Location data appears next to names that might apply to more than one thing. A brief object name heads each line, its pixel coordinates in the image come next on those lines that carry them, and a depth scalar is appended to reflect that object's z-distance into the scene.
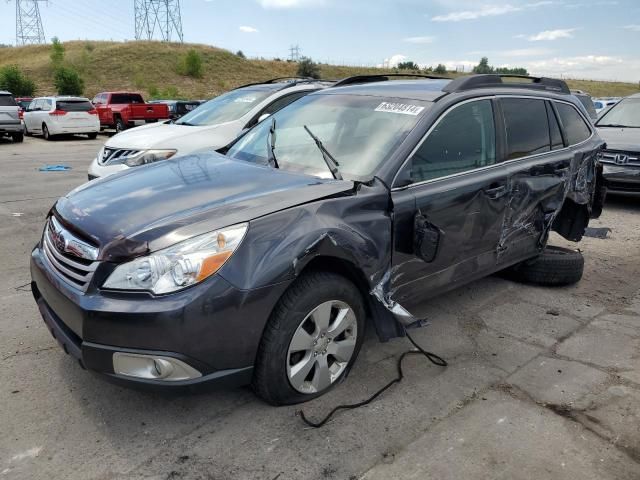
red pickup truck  22.14
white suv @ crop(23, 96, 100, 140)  19.28
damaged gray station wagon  2.40
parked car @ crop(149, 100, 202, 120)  23.83
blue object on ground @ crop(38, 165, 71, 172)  11.39
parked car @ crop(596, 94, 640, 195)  7.89
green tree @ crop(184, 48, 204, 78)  60.84
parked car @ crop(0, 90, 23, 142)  17.58
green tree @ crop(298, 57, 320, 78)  67.74
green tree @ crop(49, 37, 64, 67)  55.78
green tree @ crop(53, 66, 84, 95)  46.56
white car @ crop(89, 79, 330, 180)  6.52
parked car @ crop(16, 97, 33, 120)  26.83
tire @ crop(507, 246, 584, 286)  4.71
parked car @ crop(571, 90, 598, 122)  12.41
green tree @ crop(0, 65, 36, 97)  44.09
